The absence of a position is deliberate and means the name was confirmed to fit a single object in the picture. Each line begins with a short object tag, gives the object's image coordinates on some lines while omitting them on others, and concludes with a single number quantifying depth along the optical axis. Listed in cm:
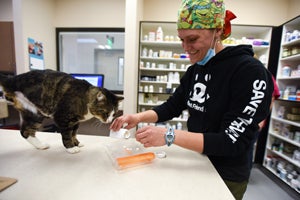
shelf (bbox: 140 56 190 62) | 230
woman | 54
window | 259
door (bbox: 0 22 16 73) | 214
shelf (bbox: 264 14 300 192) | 193
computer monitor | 179
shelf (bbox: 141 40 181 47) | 223
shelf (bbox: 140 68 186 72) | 231
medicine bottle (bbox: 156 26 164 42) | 224
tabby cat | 63
